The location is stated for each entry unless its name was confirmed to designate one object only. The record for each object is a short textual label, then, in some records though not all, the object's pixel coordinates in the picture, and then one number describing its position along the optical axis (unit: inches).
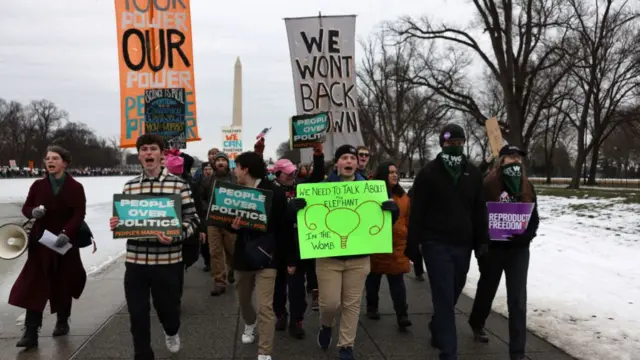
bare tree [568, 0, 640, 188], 1079.0
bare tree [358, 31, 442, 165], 1352.1
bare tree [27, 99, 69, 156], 3843.5
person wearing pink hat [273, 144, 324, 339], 206.5
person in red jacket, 189.3
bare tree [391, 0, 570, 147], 1000.9
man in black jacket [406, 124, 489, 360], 162.6
